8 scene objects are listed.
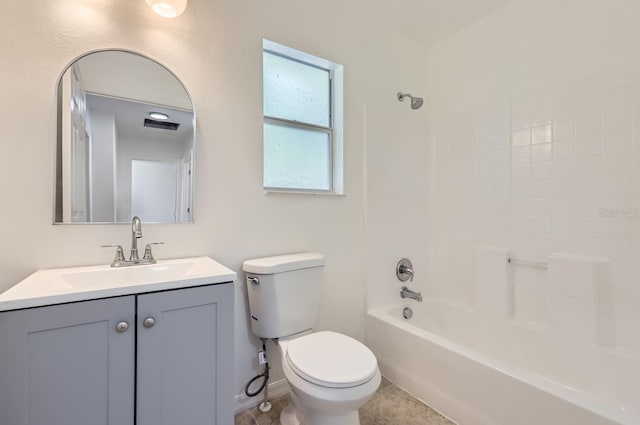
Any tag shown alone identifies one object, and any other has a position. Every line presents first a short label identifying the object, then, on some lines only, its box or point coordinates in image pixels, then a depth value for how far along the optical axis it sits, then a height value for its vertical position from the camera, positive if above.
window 1.84 +0.59
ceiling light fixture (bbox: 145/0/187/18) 1.29 +0.91
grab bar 1.75 -0.32
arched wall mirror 1.23 +0.32
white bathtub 1.16 -0.81
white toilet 1.12 -0.62
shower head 2.16 +0.82
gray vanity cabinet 0.80 -0.46
